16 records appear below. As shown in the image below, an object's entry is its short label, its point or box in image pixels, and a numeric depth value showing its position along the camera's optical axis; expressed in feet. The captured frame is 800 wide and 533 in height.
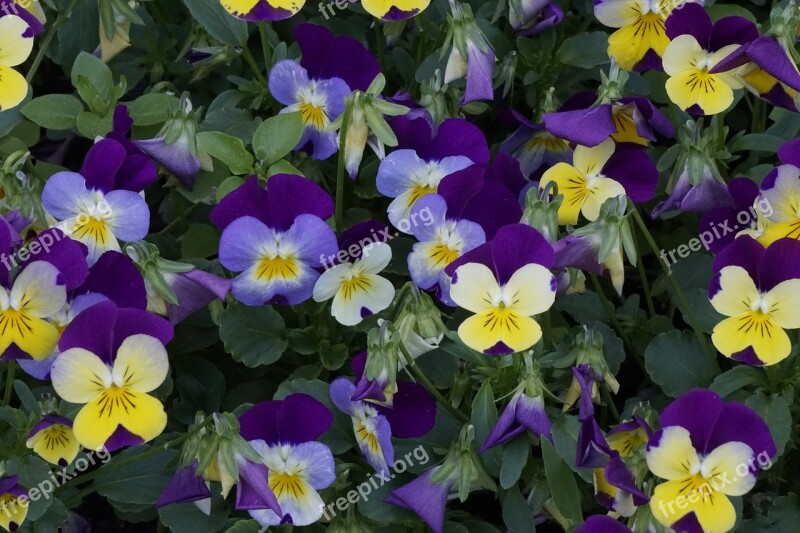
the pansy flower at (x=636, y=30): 2.07
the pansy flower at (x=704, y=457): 1.70
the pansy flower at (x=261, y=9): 2.00
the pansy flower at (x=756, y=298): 1.77
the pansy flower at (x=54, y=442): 1.81
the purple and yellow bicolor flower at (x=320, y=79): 2.04
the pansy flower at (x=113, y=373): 1.74
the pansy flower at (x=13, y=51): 1.98
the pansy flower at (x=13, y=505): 1.79
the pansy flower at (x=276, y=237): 1.86
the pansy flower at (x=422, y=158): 1.93
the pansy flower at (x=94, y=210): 1.88
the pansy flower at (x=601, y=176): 1.95
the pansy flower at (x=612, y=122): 1.94
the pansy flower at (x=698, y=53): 1.94
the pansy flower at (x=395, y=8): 2.00
